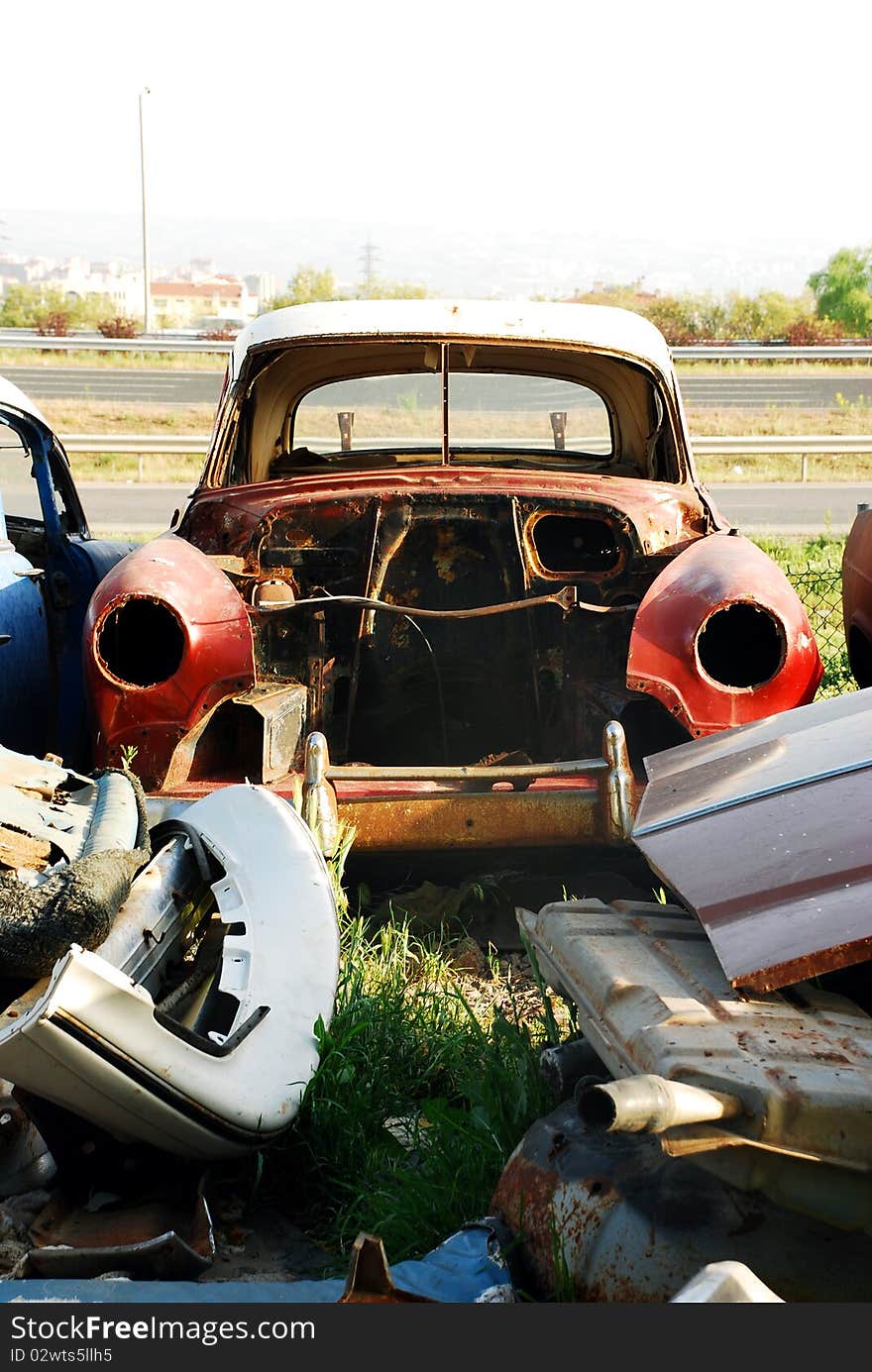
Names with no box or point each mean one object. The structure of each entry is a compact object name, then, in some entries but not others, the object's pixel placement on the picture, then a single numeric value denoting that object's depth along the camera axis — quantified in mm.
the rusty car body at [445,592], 4090
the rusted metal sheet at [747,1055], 1809
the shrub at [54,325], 35969
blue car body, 5172
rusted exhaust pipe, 1756
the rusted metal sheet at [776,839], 2029
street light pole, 36822
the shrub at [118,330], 33062
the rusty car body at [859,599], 5219
